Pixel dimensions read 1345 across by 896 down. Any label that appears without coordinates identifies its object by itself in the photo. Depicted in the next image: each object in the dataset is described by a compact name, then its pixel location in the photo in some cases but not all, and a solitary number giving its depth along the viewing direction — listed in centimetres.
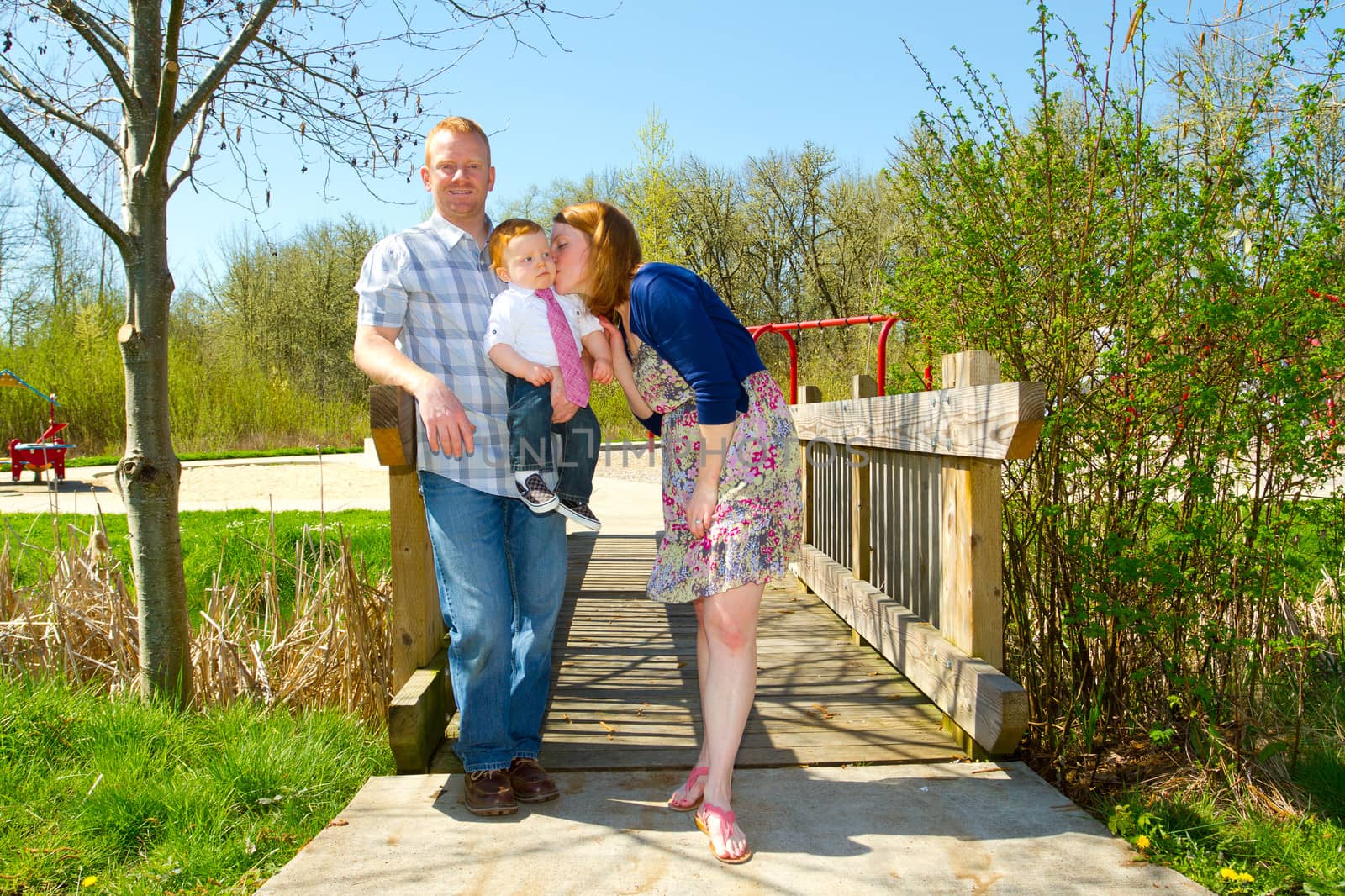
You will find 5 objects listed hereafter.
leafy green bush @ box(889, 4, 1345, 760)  271
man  241
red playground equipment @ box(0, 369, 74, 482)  1166
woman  224
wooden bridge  263
